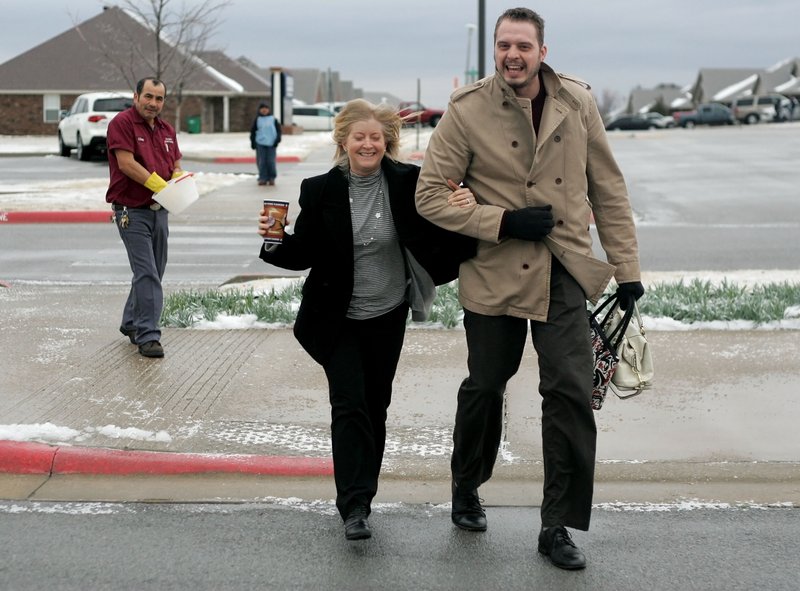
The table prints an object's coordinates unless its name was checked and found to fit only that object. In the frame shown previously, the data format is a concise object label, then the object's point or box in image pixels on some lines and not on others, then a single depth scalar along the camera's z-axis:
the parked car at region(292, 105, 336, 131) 62.50
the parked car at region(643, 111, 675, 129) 76.68
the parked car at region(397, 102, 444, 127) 57.57
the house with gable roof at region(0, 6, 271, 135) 53.28
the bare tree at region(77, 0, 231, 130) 46.75
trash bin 56.34
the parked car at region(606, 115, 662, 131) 73.44
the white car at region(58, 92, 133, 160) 30.81
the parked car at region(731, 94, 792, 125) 75.31
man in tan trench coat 4.39
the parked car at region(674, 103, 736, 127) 72.81
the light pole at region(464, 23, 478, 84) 41.99
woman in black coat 4.62
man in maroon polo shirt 7.35
